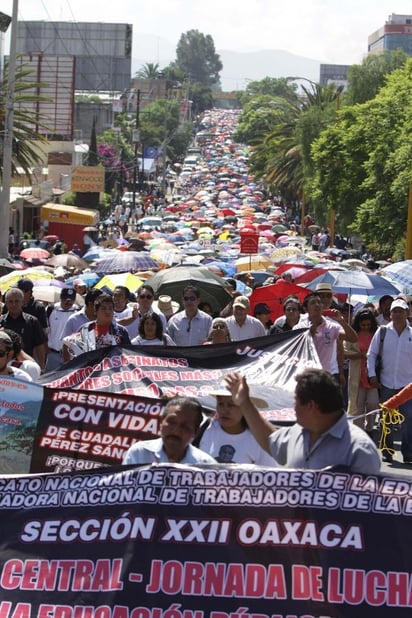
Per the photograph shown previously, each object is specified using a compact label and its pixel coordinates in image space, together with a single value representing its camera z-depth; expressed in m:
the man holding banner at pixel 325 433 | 5.35
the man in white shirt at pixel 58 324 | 13.45
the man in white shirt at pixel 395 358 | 12.33
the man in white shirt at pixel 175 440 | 5.84
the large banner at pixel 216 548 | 4.82
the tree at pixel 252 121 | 164.00
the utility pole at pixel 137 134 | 79.29
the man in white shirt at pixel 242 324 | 12.74
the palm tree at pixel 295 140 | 60.59
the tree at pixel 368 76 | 53.50
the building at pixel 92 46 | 157.25
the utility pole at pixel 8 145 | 33.16
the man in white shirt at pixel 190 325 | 12.68
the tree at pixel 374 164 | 33.47
